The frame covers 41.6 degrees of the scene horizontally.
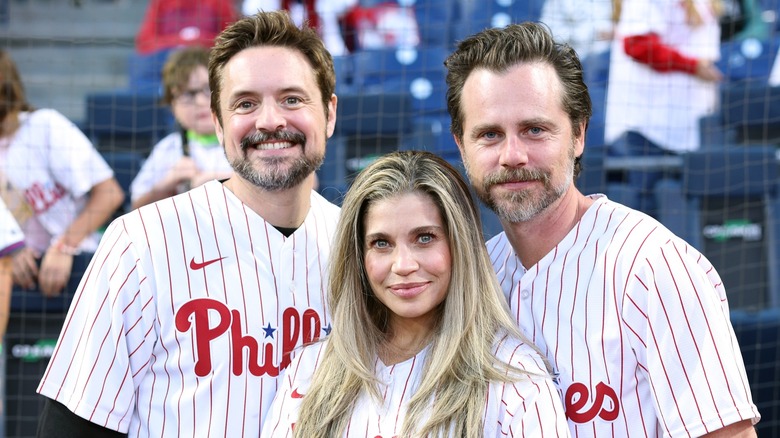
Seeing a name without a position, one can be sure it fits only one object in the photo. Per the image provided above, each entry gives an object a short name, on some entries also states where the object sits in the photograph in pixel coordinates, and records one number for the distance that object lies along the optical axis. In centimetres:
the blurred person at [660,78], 494
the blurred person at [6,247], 362
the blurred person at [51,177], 431
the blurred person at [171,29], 559
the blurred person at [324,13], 542
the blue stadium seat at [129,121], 493
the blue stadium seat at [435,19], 554
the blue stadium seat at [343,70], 535
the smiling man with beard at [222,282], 223
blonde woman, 199
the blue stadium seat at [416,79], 506
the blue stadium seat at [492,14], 538
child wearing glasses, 423
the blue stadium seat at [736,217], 445
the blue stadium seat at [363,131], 473
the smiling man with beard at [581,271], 201
